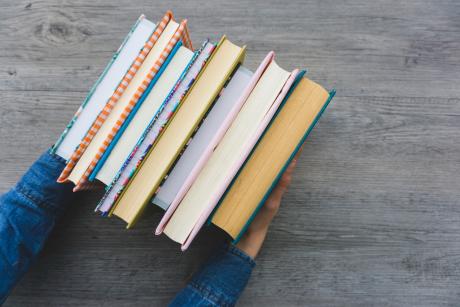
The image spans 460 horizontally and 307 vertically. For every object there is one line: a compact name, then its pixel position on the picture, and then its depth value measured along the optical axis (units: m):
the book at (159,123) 0.53
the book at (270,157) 0.57
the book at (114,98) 0.54
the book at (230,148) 0.55
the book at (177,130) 0.54
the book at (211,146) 0.53
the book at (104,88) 0.57
